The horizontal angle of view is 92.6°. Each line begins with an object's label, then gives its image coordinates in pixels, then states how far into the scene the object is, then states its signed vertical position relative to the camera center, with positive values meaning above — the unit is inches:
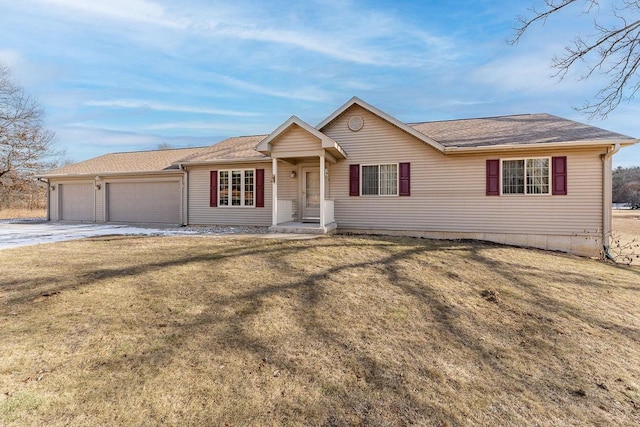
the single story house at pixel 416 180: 386.6 +41.6
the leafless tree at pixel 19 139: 986.7 +237.1
